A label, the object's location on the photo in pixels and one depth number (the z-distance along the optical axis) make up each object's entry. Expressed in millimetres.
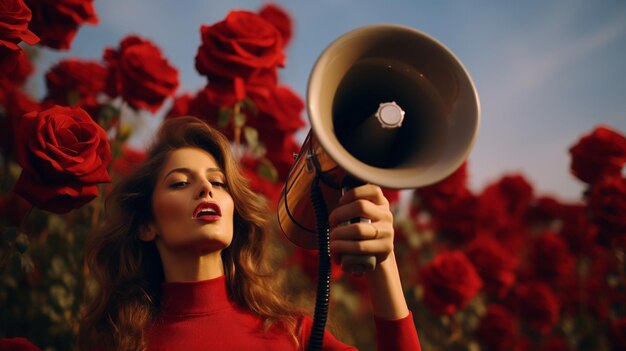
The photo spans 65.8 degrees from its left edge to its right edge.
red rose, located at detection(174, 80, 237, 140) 2055
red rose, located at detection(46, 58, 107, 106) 2254
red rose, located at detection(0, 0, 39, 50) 1450
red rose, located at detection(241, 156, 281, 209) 2648
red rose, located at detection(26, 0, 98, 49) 1777
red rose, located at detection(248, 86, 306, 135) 2338
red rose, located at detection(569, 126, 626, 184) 2432
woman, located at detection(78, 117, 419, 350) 1528
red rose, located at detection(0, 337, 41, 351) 1527
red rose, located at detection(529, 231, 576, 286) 3631
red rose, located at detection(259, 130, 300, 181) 2445
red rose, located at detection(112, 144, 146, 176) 3084
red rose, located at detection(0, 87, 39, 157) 2379
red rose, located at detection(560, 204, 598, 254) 3456
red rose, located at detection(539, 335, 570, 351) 3475
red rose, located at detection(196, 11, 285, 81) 1963
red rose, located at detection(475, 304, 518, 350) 3168
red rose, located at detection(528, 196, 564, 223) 4164
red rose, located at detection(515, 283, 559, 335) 3381
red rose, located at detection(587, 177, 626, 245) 2312
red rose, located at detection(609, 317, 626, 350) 2589
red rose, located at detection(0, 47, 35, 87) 2373
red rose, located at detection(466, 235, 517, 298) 3094
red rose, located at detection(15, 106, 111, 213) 1483
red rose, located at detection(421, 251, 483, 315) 2588
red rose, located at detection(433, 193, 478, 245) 3445
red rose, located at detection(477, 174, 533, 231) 3939
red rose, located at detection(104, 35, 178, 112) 2096
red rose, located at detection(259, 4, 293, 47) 2766
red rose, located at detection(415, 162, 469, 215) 3354
